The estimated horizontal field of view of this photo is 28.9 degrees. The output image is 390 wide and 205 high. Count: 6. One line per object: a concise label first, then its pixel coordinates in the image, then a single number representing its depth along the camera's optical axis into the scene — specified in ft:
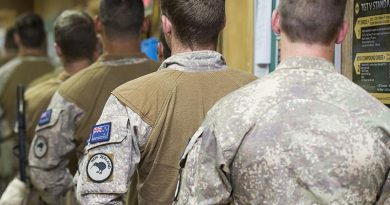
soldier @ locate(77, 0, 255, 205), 7.45
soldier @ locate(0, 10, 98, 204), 13.33
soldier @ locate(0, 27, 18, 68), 21.91
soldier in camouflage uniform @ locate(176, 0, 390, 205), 5.69
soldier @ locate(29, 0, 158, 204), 10.75
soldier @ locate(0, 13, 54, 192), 17.98
